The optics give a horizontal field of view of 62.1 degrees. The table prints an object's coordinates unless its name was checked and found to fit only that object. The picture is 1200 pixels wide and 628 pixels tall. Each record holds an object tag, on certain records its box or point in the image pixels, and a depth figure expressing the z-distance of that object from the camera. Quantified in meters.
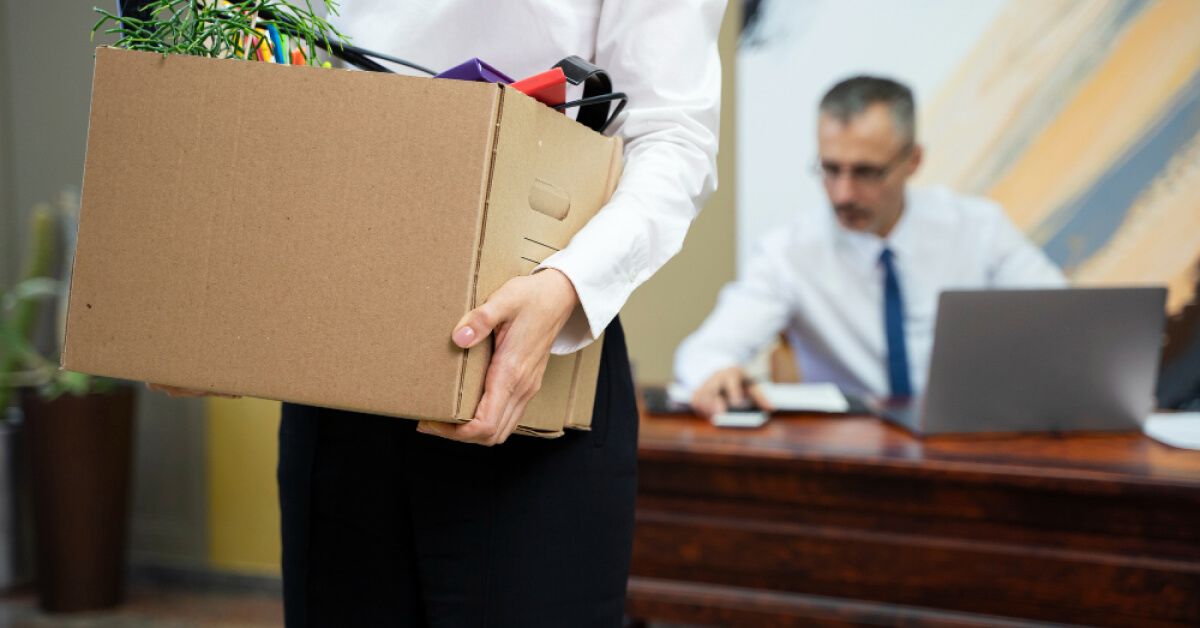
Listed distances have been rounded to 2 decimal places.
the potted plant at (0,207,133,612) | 2.78
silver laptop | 1.62
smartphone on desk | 1.85
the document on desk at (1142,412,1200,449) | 1.69
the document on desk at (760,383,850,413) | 1.98
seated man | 2.75
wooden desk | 1.48
